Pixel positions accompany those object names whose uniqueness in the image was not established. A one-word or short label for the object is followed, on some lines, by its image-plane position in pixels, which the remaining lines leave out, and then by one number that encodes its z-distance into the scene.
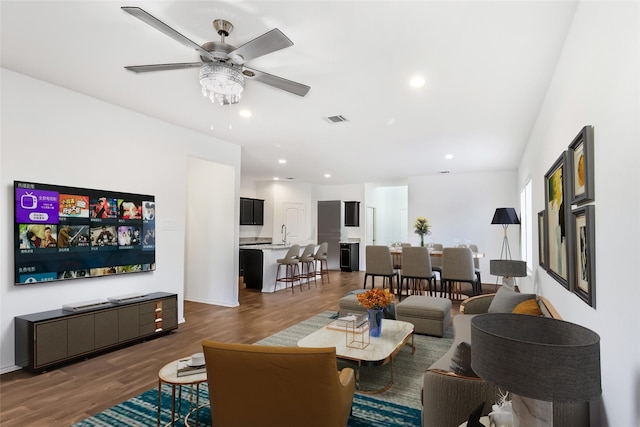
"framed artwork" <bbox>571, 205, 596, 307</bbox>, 1.71
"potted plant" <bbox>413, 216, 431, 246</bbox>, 7.54
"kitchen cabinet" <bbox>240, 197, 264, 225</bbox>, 9.93
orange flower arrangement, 3.24
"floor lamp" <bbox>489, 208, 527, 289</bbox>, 4.07
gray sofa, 1.82
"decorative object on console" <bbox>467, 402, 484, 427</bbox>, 1.41
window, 5.44
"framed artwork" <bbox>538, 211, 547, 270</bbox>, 3.23
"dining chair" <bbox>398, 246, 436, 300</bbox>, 6.35
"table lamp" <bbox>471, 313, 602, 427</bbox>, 0.97
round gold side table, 2.10
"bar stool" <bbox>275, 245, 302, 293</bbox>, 7.47
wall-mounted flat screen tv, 3.37
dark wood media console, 3.23
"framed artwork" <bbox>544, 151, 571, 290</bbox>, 2.29
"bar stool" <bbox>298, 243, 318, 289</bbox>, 7.88
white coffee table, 2.85
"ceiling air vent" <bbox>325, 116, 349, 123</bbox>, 4.44
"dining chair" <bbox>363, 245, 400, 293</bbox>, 6.79
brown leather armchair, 1.72
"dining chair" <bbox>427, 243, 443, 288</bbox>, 7.21
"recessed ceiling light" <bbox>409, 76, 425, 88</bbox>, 3.22
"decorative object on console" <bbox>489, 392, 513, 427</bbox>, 1.46
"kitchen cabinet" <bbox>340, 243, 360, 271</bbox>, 10.59
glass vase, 3.29
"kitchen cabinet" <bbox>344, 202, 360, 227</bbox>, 10.67
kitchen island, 7.41
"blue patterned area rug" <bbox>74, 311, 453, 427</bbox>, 2.49
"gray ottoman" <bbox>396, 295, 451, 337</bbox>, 4.36
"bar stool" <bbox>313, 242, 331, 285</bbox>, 8.47
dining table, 6.72
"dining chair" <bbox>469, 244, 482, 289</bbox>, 6.67
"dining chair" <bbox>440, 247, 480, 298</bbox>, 6.03
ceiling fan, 2.12
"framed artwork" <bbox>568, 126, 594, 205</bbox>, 1.75
